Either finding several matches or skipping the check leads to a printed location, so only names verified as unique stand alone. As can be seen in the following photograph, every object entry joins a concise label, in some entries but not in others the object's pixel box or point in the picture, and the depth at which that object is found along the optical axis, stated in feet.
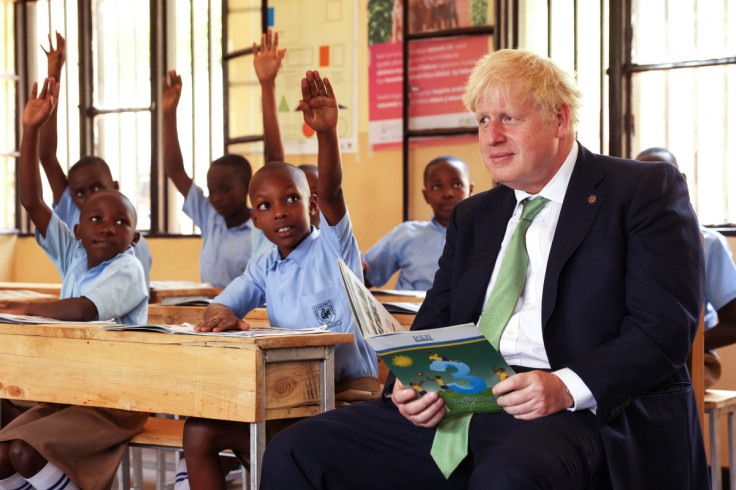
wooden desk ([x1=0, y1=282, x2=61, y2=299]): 15.69
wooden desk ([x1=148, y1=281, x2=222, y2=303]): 14.12
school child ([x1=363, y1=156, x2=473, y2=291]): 15.40
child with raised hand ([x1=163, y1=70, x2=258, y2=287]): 15.33
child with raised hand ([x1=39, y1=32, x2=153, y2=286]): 14.30
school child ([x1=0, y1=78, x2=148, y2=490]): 8.41
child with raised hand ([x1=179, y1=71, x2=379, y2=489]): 9.00
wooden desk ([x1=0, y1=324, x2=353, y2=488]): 7.15
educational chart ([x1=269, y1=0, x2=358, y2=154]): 18.90
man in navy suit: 5.62
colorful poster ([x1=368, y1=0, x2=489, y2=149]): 17.26
